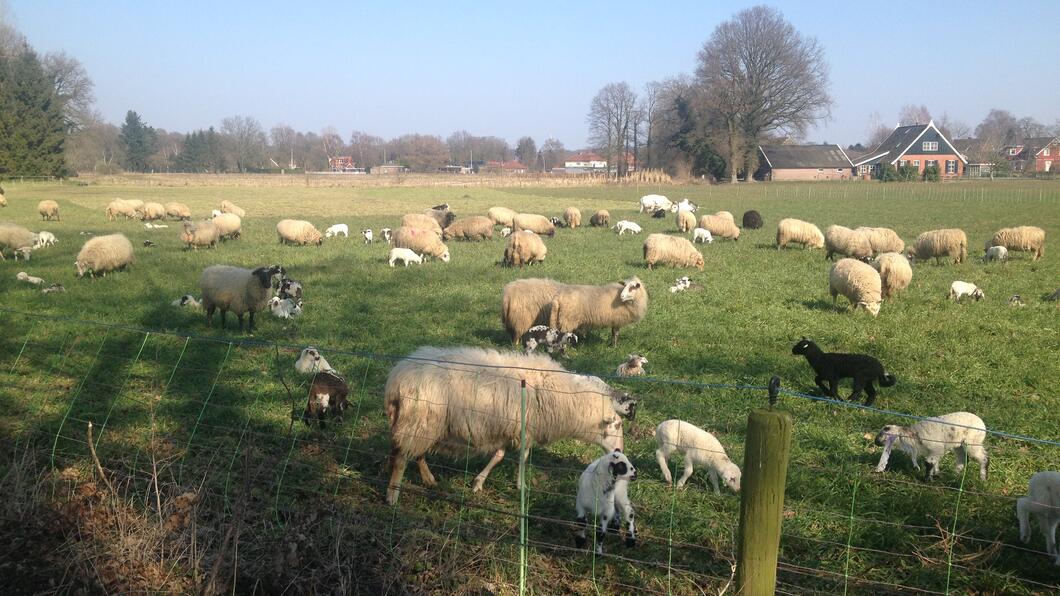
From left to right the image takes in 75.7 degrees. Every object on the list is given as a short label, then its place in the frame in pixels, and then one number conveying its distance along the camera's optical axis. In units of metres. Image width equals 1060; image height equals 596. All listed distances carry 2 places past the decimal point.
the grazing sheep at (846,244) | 18.53
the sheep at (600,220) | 32.38
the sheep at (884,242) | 19.34
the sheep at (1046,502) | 4.14
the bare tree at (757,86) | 72.56
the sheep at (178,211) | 35.16
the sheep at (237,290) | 11.24
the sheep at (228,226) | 24.58
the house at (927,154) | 87.69
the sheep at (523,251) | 18.39
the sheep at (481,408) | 5.18
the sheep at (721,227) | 25.48
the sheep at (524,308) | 10.38
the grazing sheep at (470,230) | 26.78
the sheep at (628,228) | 28.22
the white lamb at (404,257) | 18.50
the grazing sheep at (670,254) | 18.14
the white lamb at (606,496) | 4.27
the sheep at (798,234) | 22.02
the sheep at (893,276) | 13.39
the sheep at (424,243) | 20.34
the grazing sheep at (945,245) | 17.94
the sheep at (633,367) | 8.20
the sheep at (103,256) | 15.77
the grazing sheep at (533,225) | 27.59
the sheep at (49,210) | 33.25
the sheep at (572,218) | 31.82
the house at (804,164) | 82.44
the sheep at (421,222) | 25.30
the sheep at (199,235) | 22.25
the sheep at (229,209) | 34.41
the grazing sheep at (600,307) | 10.27
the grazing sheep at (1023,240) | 18.62
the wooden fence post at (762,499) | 2.92
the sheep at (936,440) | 5.32
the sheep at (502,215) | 31.73
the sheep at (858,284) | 12.05
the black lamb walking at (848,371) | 7.27
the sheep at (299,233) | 23.50
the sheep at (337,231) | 26.52
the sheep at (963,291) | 12.93
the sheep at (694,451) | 5.12
